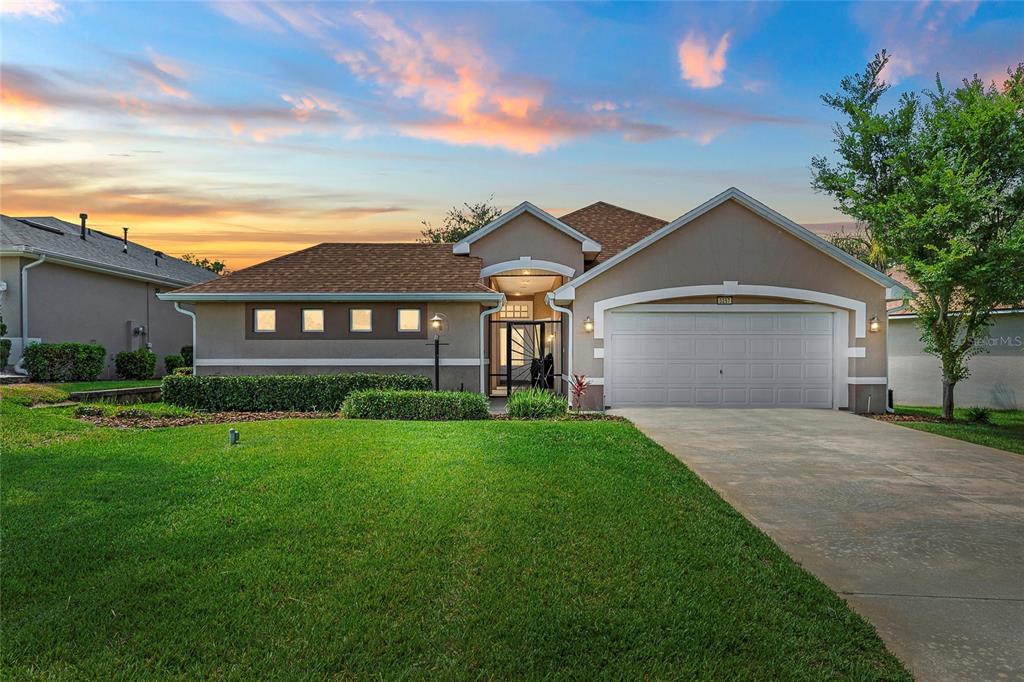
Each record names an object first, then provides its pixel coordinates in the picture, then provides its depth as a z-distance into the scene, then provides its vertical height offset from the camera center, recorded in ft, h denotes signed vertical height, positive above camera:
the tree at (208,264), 170.91 +25.94
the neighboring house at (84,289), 51.90 +6.01
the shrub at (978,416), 42.60 -5.79
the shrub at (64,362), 50.34 -1.54
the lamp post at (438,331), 45.21 +1.07
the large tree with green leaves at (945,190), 38.83 +11.40
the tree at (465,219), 122.62 +28.27
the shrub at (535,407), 37.73 -4.39
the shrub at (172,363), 71.78 -2.37
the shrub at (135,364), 63.05 -2.17
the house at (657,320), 44.57 +1.97
